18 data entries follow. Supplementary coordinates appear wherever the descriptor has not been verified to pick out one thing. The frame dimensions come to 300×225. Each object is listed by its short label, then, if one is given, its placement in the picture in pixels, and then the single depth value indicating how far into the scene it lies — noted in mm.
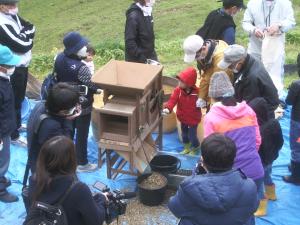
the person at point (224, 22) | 6238
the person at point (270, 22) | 6816
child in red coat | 5641
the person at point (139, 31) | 6043
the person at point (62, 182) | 2895
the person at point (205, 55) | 5078
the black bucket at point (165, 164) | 5367
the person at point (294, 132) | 5066
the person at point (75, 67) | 4910
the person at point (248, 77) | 4668
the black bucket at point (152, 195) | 5051
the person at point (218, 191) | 3102
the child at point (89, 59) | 5194
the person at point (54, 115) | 3744
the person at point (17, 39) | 5586
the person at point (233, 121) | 4031
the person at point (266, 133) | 4523
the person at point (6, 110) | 4641
